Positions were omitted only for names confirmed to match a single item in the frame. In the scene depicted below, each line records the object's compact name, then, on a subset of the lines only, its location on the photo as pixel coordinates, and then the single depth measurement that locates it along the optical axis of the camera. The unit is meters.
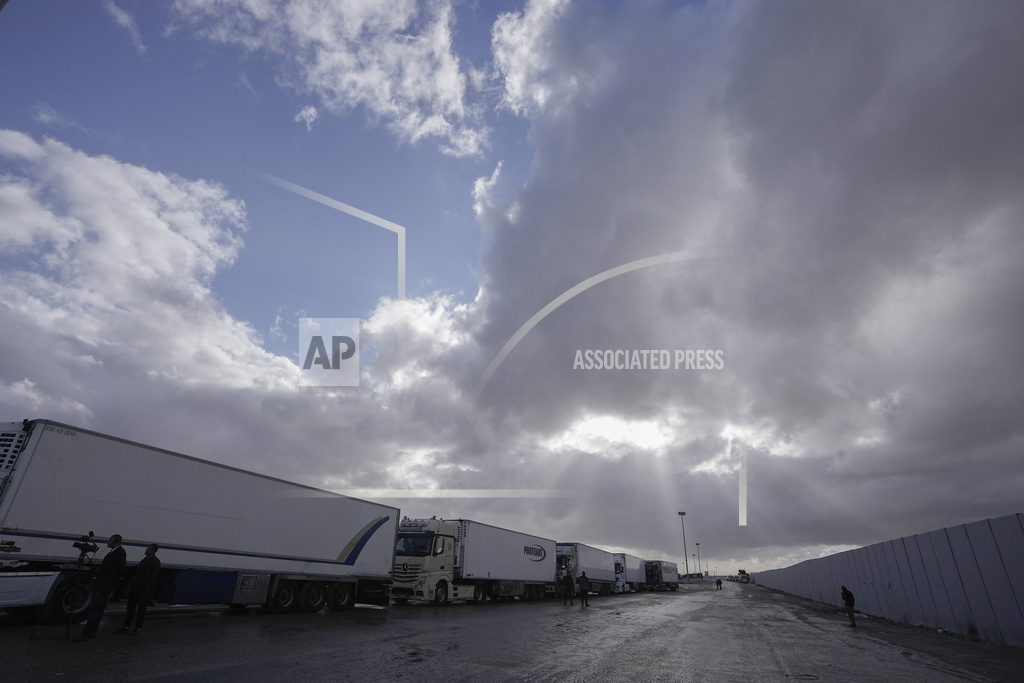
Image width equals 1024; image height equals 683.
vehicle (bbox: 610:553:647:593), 54.75
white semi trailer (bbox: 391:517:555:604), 24.20
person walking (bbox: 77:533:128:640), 9.27
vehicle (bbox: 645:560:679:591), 66.88
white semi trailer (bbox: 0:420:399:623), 10.80
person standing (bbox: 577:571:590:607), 27.27
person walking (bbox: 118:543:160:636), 10.21
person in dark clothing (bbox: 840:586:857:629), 20.98
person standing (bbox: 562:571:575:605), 30.39
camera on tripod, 10.31
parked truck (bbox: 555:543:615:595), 40.69
